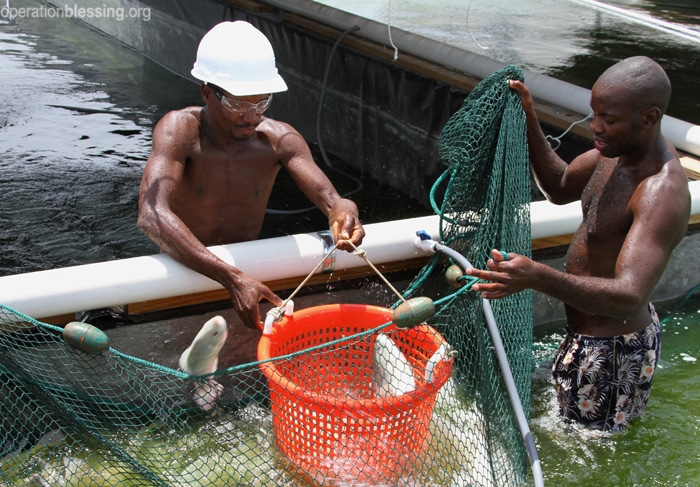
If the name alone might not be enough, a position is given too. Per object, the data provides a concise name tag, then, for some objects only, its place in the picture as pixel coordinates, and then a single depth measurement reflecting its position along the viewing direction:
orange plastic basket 2.57
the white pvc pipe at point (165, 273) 2.85
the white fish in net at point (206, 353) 2.75
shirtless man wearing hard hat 3.03
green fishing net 2.67
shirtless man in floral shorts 2.57
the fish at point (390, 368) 2.79
